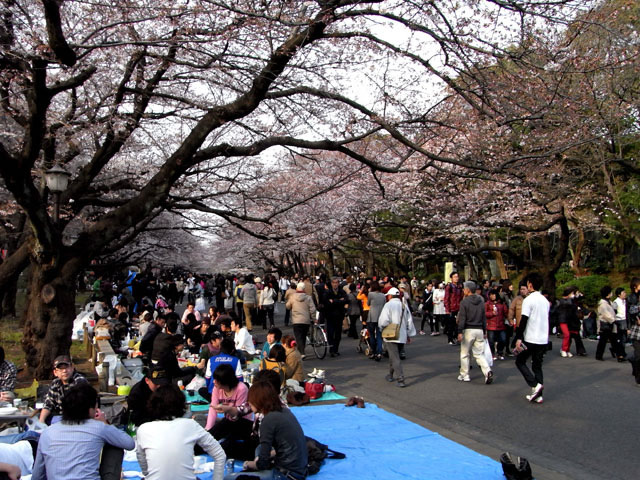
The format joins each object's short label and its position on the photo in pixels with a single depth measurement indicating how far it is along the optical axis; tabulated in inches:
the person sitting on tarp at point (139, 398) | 264.4
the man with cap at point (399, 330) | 406.6
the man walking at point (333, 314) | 580.7
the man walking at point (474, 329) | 403.0
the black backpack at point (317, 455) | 229.0
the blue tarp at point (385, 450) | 227.5
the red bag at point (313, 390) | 362.9
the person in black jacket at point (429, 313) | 728.2
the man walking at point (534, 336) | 337.7
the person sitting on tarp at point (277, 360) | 329.7
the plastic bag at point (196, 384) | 368.2
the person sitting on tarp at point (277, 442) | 196.1
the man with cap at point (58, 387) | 233.8
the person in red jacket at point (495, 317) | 502.9
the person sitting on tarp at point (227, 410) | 244.1
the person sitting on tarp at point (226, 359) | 309.1
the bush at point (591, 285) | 927.0
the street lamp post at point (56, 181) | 404.5
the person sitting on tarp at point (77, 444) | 155.3
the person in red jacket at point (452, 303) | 607.5
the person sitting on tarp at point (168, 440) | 161.8
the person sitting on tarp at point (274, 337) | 358.3
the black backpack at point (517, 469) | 209.3
